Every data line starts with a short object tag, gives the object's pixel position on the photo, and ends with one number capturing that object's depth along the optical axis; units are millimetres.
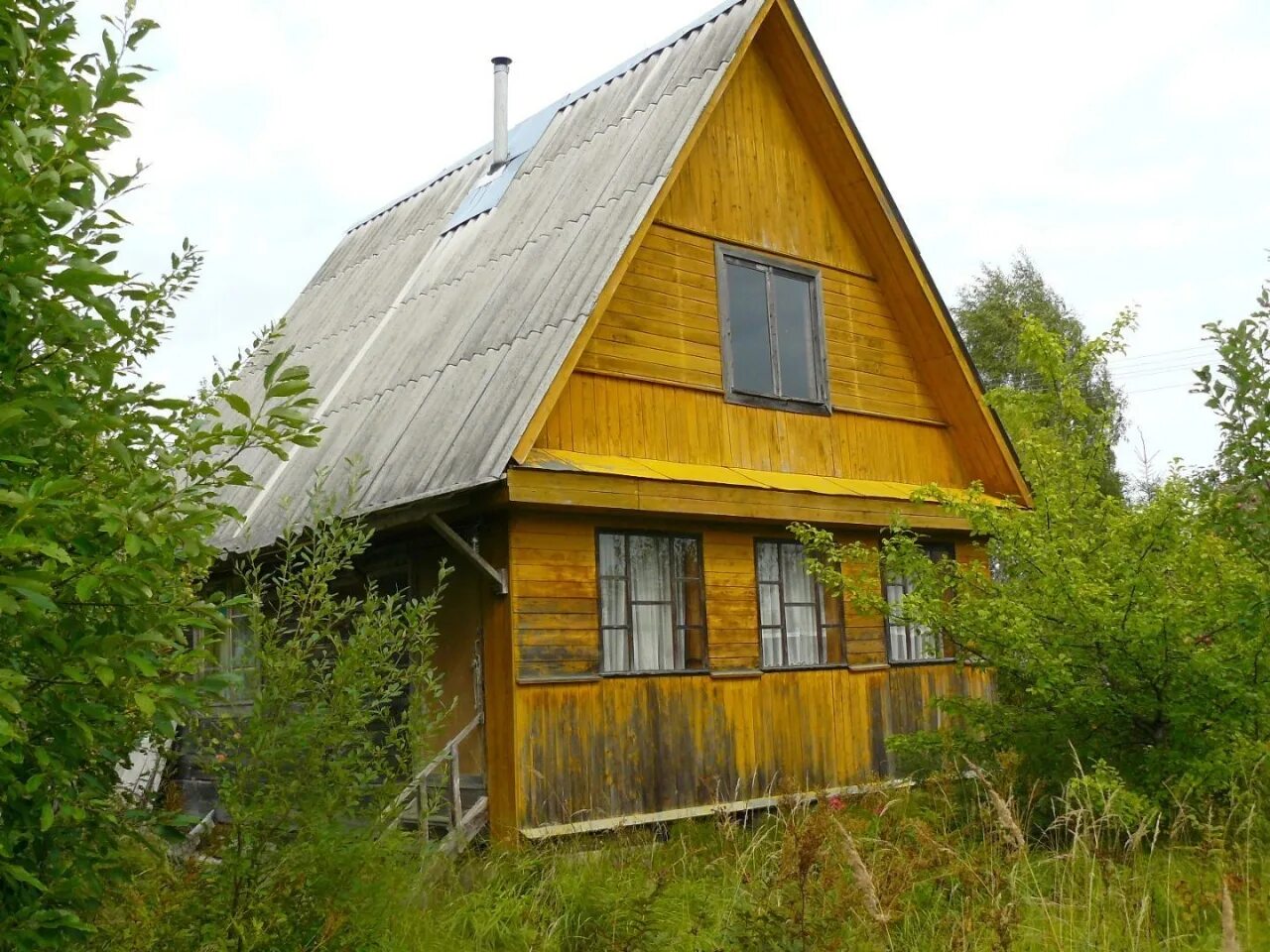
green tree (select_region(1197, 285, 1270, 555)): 6461
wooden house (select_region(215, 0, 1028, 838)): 9211
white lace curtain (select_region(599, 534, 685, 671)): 9758
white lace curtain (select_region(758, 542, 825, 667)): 10922
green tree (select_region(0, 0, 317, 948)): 3152
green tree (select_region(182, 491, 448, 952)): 4961
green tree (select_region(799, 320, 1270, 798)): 7398
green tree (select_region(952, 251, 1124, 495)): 29547
